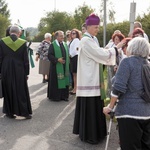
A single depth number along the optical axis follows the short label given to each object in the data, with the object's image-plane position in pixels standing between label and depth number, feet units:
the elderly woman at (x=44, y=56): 33.32
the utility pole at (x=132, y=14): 24.34
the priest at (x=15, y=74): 19.15
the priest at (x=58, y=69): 24.97
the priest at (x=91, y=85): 14.49
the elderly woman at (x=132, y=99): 10.33
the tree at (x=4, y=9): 215.72
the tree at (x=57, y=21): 131.23
